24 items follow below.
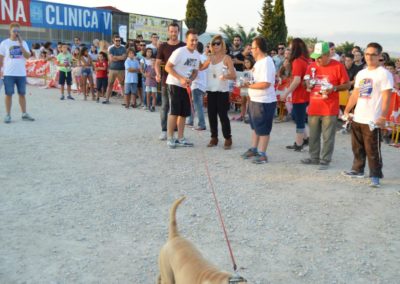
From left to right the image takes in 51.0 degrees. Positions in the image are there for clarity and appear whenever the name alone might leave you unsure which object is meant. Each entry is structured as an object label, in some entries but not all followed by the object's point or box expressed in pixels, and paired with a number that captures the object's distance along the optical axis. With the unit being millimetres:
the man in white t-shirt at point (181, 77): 7133
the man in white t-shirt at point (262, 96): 6441
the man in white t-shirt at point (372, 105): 5441
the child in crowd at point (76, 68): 14391
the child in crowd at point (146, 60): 12406
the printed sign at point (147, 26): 29953
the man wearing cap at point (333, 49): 9384
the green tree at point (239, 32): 44844
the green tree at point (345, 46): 37884
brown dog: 2298
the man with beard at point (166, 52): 7606
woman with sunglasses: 7504
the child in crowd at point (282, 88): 10680
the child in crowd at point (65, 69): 14245
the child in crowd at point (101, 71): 13891
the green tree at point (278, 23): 35281
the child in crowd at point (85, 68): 14094
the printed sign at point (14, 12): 24445
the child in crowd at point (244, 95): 10992
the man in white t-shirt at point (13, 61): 8836
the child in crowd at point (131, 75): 12555
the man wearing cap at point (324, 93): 6211
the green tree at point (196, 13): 37094
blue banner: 25523
